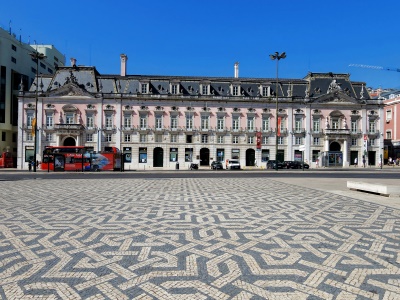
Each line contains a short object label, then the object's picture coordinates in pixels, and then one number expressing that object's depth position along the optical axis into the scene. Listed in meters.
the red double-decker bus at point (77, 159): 36.25
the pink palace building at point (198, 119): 49.16
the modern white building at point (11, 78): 50.59
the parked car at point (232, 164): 44.41
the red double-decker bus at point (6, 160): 46.59
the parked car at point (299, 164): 45.62
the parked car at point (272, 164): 46.44
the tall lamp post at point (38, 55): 32.56
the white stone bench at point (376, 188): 12.26
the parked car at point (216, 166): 44.18
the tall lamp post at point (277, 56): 35.45
